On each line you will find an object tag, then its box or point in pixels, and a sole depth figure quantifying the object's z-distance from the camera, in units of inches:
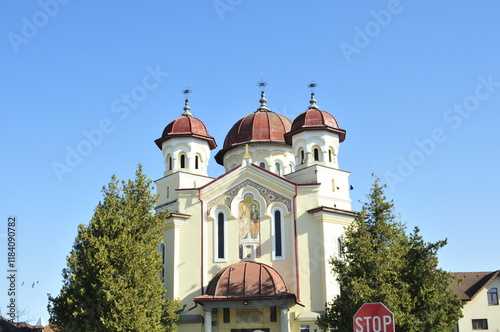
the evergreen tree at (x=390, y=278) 896.3
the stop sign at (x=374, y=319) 381.7
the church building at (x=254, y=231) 1162.6
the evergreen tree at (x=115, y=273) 903.1
